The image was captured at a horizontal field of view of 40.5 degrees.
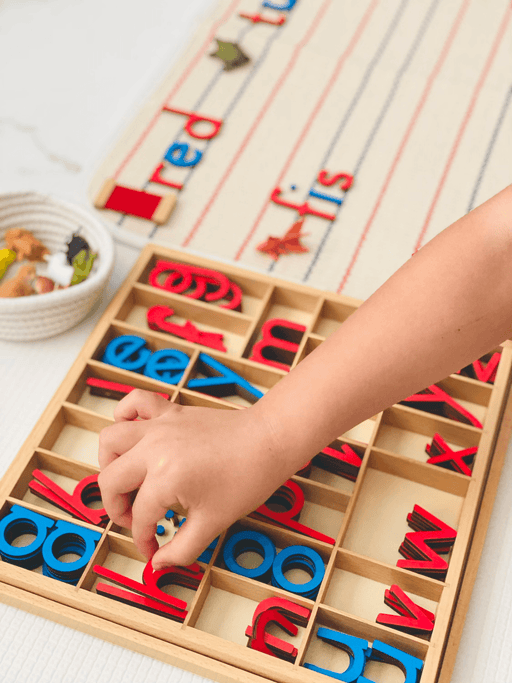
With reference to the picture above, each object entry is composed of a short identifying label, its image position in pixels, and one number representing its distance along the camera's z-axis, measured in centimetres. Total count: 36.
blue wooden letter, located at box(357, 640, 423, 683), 63
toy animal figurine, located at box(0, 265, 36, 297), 83
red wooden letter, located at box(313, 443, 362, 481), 74
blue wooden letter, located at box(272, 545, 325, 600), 67
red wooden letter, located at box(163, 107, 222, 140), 112
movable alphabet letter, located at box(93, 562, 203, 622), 66
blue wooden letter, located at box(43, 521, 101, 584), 67
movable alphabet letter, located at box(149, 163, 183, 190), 105
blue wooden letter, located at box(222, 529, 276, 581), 67
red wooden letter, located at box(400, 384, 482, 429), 80
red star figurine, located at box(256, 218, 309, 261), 98
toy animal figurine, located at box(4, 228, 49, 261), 89
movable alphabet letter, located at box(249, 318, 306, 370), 85
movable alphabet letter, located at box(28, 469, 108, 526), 71
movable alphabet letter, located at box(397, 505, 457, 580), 68
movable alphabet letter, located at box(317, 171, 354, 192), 106
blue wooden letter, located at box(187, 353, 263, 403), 80
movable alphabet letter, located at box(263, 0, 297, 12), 132
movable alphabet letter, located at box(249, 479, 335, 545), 70
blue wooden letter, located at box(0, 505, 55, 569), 68
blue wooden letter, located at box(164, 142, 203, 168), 108
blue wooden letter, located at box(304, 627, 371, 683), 62
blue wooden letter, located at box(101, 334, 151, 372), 83
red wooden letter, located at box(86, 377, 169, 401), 81
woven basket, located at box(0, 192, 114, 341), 79
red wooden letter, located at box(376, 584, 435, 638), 65
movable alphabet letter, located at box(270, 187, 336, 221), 102
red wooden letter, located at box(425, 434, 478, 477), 75
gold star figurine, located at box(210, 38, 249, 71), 122
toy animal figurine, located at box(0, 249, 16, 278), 88
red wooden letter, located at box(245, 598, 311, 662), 64
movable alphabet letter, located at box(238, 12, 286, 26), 129
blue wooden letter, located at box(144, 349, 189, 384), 82
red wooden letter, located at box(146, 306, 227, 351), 87
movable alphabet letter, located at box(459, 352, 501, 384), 82
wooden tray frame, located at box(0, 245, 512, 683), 63
